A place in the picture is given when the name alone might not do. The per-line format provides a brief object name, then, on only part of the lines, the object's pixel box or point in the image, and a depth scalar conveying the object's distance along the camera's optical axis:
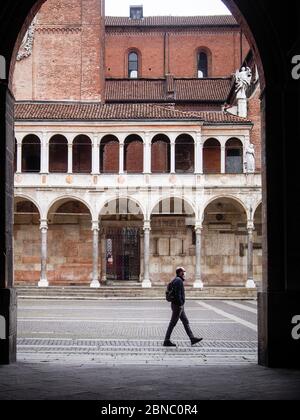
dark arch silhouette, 8.49
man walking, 13.23
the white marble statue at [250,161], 35.72
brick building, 35.88
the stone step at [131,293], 32.47
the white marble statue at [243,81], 39.59
